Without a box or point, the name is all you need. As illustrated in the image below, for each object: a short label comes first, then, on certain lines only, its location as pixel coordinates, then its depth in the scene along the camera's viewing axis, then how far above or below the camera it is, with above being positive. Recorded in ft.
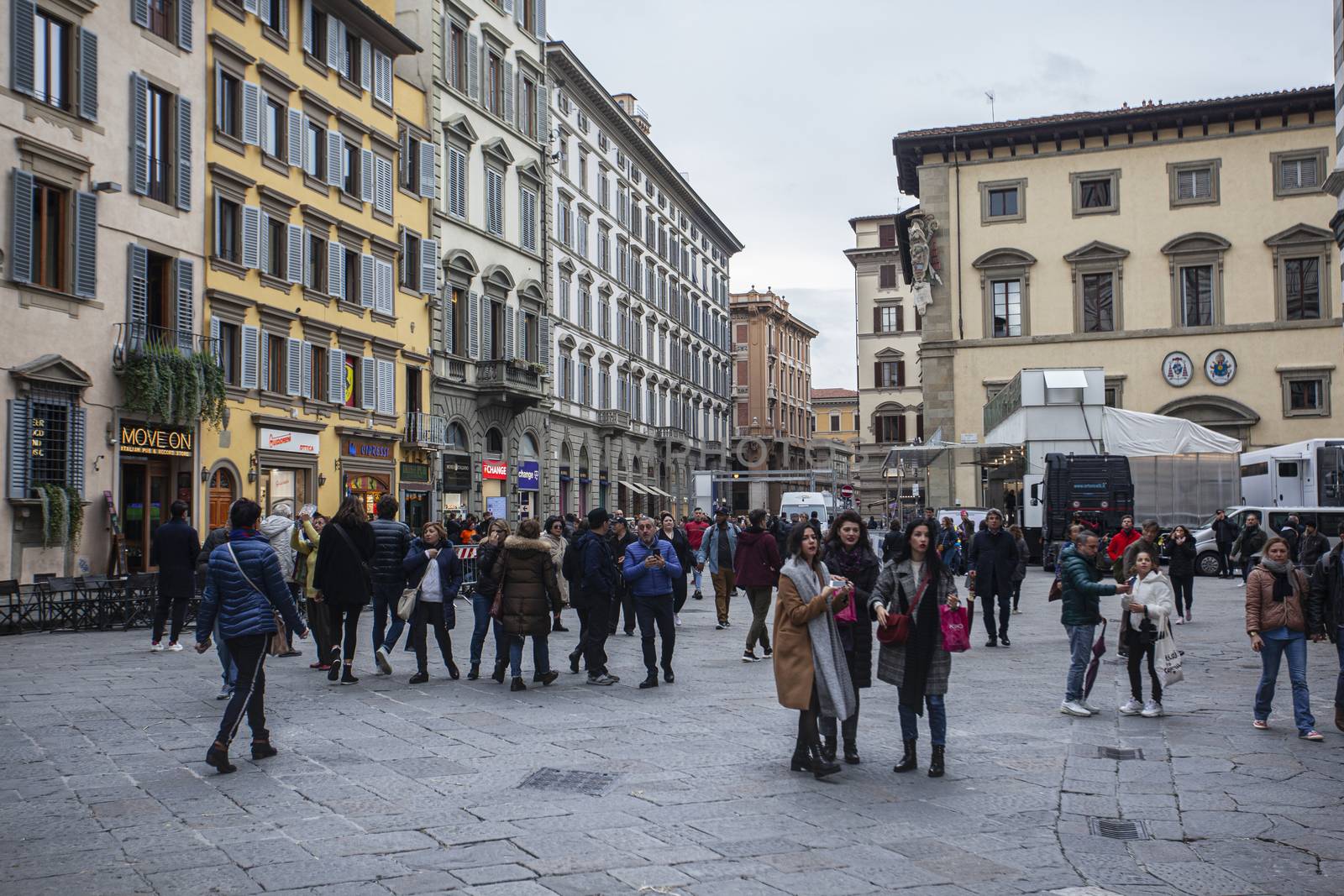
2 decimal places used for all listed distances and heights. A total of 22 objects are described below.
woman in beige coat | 26.07 -2.96
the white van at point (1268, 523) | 92.63 -1.89
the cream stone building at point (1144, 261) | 139.74 +26.42
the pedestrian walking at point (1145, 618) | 34.14 -3.13
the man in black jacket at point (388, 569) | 42.34 -1.89
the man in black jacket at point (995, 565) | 52.65 -2.61
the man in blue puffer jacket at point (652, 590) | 39.55 -2.56
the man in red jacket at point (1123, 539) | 58.13 -1.77
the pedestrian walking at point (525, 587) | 38.78 -2.35
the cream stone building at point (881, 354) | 247.50 +28.89
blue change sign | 140.67 +3.48
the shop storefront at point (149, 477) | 77.36 +2.28
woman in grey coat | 26.55 -2.71
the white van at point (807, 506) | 144.36 -0.16
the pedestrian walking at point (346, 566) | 39.37 -1.68
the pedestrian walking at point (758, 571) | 48.16 -2.48
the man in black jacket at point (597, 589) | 40.40 -2.57
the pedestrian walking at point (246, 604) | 27.32 -1.97
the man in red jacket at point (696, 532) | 95.40 -1.95
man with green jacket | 34.42 -3.17
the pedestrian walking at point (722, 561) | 63.05 -2.75
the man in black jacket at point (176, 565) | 48.24 -1.92
